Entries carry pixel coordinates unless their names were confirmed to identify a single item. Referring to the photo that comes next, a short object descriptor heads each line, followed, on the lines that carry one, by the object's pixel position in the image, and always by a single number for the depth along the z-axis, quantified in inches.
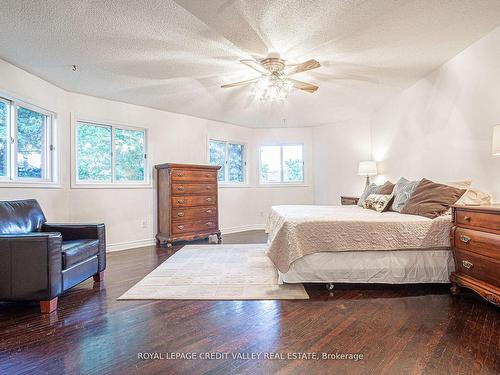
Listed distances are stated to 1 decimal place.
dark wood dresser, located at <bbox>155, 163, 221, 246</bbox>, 177.9
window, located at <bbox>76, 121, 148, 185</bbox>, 167.8
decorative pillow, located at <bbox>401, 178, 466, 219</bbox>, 103.9
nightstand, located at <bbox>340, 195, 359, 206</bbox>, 190.9
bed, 98.4
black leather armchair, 83.0
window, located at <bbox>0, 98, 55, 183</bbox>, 125.3
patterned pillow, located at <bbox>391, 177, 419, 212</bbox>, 122.6
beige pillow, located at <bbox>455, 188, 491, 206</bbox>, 100.0
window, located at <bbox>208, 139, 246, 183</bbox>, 230.2
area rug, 95.4
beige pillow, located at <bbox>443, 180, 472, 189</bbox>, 107.6
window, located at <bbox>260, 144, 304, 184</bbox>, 252.7
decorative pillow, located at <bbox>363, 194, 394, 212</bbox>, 130.5
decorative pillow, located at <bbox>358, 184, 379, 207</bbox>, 159.9
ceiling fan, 114.4
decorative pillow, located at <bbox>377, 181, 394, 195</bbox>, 148.6
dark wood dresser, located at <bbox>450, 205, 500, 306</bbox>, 77.1
